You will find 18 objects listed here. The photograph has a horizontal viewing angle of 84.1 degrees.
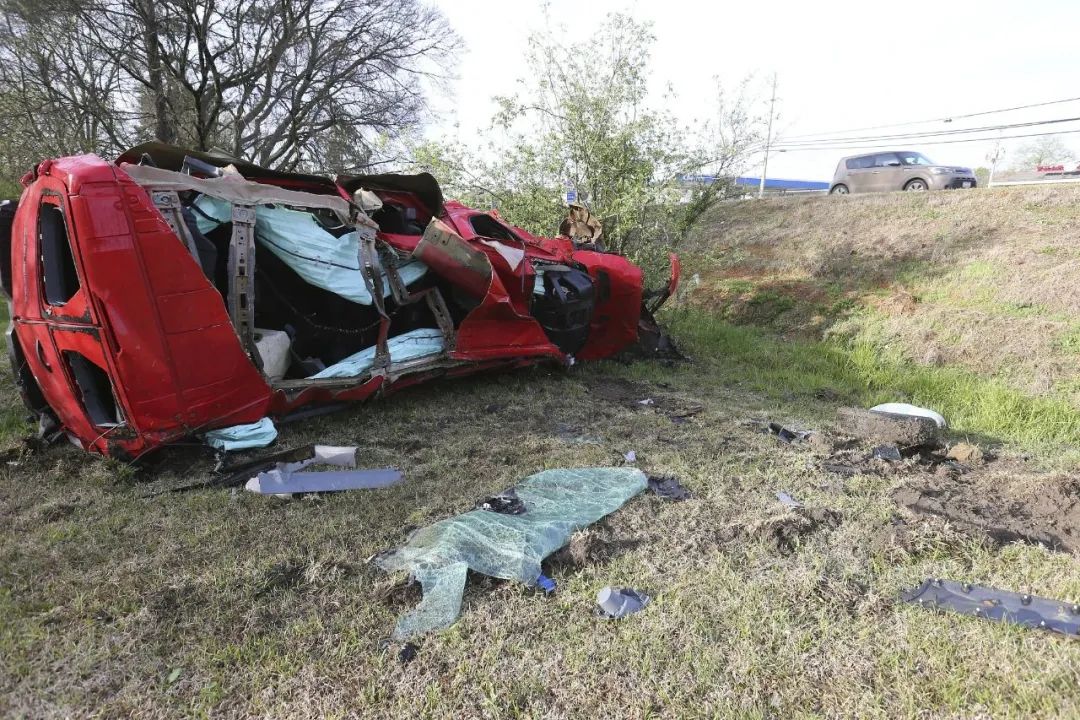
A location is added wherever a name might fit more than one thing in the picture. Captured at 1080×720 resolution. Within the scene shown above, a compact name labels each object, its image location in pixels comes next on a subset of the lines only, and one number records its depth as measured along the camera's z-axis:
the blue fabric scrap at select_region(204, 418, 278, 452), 3.41
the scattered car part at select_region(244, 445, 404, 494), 3.11
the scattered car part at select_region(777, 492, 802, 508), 3.03
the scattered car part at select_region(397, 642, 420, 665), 1.94
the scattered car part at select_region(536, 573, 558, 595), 2.30
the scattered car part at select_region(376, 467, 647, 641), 2.19
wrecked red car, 3.05
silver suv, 13.54
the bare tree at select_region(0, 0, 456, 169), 11.54
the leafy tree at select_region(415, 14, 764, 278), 7.42
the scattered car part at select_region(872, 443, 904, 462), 3.69
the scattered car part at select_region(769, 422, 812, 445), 4.07
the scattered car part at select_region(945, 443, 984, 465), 3.68
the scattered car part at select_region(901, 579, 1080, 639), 2.07
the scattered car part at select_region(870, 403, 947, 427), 4.56
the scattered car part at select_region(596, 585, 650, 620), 2.17
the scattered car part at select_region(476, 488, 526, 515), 2.89
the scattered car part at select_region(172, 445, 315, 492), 3.18
